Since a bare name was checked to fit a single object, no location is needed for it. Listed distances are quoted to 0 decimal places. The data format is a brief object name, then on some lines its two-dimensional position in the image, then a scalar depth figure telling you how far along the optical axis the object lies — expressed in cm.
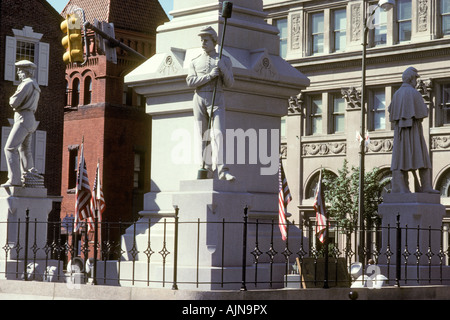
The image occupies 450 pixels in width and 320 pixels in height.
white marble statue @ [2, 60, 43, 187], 1945
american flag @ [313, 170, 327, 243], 2839
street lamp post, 3381
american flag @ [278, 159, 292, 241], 1795
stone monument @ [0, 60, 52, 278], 1927
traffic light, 2328
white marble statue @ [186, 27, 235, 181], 1602
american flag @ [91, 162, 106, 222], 3264
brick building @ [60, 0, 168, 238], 5641
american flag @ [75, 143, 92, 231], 2955
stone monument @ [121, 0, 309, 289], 1767
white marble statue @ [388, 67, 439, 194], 2020
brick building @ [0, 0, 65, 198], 4656
